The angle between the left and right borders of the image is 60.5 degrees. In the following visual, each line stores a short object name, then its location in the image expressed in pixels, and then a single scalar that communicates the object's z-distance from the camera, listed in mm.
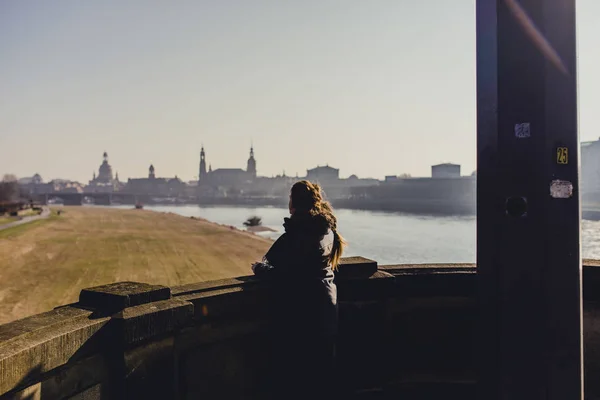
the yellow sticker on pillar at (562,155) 2231
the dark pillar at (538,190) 2232
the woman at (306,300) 2816
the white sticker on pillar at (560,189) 2225
